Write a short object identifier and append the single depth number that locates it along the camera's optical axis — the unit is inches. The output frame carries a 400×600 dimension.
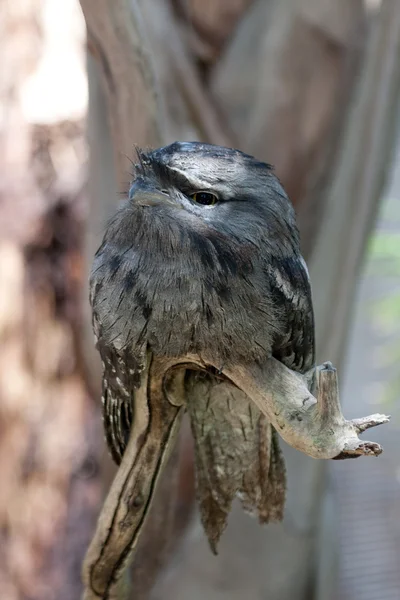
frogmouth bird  123.3
